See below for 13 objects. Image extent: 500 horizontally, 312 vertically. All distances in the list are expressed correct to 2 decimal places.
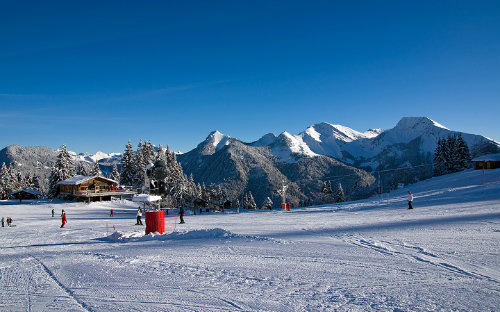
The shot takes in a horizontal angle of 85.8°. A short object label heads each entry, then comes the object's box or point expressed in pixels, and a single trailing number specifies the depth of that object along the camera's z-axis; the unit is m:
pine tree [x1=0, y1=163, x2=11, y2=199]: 65.94
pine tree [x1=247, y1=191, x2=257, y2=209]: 66.14
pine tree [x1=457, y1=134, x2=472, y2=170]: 54.62
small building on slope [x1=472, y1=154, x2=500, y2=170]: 41.86
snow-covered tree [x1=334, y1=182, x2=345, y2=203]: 64.14
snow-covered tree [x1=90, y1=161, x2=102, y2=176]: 62.66
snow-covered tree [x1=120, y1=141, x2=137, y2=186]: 59.57
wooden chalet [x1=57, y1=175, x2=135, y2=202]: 52.31
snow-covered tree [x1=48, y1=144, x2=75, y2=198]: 57.84
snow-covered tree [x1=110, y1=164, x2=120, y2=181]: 69.94
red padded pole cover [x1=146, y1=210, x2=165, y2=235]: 15.09
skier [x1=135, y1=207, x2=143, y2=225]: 22.31
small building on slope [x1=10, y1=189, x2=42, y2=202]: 63.78
